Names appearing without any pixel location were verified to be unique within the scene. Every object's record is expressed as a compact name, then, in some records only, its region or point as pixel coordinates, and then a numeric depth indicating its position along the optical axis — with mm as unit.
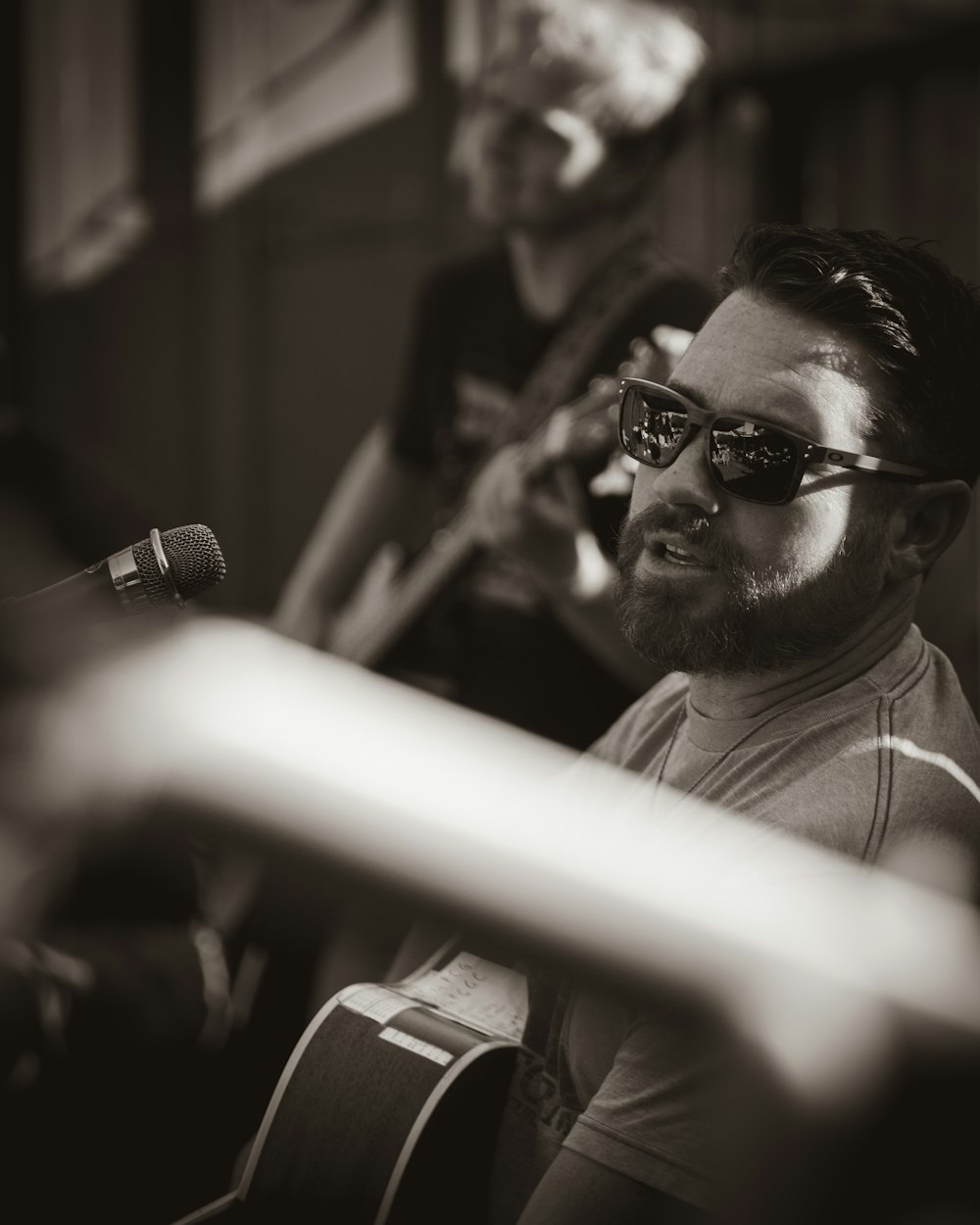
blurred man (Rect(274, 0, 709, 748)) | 3178
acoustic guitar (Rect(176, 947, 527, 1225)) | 2708
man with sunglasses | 2651
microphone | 2472
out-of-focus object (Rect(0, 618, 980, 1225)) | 1521
